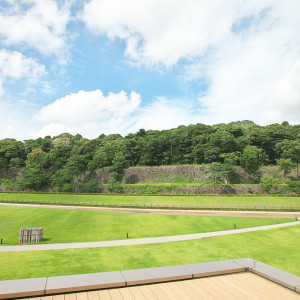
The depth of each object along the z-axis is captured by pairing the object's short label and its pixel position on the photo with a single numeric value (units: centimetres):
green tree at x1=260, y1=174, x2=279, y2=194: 5638
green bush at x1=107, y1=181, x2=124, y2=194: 6150
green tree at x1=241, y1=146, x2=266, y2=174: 6506
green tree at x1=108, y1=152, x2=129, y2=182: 7044
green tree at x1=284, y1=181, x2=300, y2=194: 5438
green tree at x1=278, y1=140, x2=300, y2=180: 6288
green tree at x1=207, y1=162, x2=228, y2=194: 6004
